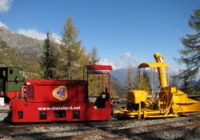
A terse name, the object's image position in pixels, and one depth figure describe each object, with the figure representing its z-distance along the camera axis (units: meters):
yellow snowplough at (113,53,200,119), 11.48
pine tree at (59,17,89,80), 30.39
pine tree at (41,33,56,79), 30.58
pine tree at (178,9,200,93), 23.51
